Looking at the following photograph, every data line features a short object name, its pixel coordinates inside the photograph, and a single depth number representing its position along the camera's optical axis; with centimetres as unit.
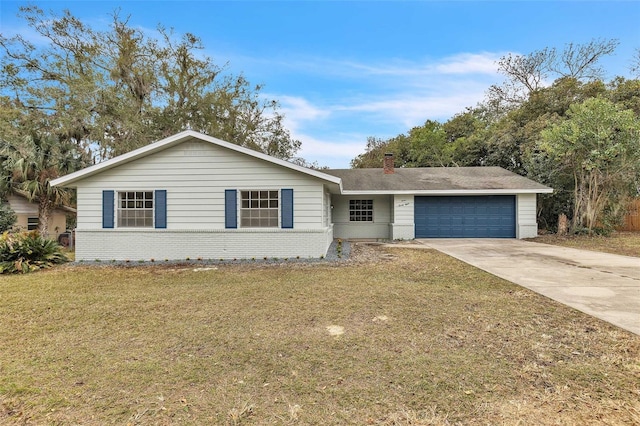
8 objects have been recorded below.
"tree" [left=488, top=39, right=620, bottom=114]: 2380
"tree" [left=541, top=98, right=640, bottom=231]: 1296
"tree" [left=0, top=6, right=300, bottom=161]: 1661
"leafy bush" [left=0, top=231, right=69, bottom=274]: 840
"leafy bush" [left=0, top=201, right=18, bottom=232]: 1394
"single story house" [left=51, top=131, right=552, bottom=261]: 999
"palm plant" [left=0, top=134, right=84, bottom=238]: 1360
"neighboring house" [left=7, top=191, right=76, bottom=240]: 1523
